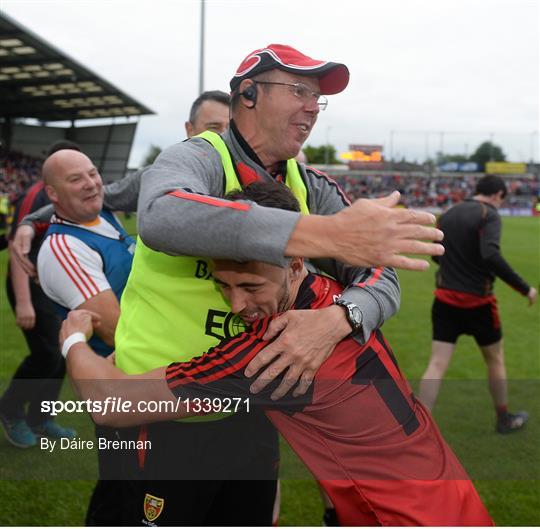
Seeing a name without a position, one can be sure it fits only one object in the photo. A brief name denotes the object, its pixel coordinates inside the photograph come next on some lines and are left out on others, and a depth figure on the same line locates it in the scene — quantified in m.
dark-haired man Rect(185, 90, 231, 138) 3.71
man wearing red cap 1.50
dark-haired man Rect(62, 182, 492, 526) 1.79
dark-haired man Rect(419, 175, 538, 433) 5.24
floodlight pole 16.15
